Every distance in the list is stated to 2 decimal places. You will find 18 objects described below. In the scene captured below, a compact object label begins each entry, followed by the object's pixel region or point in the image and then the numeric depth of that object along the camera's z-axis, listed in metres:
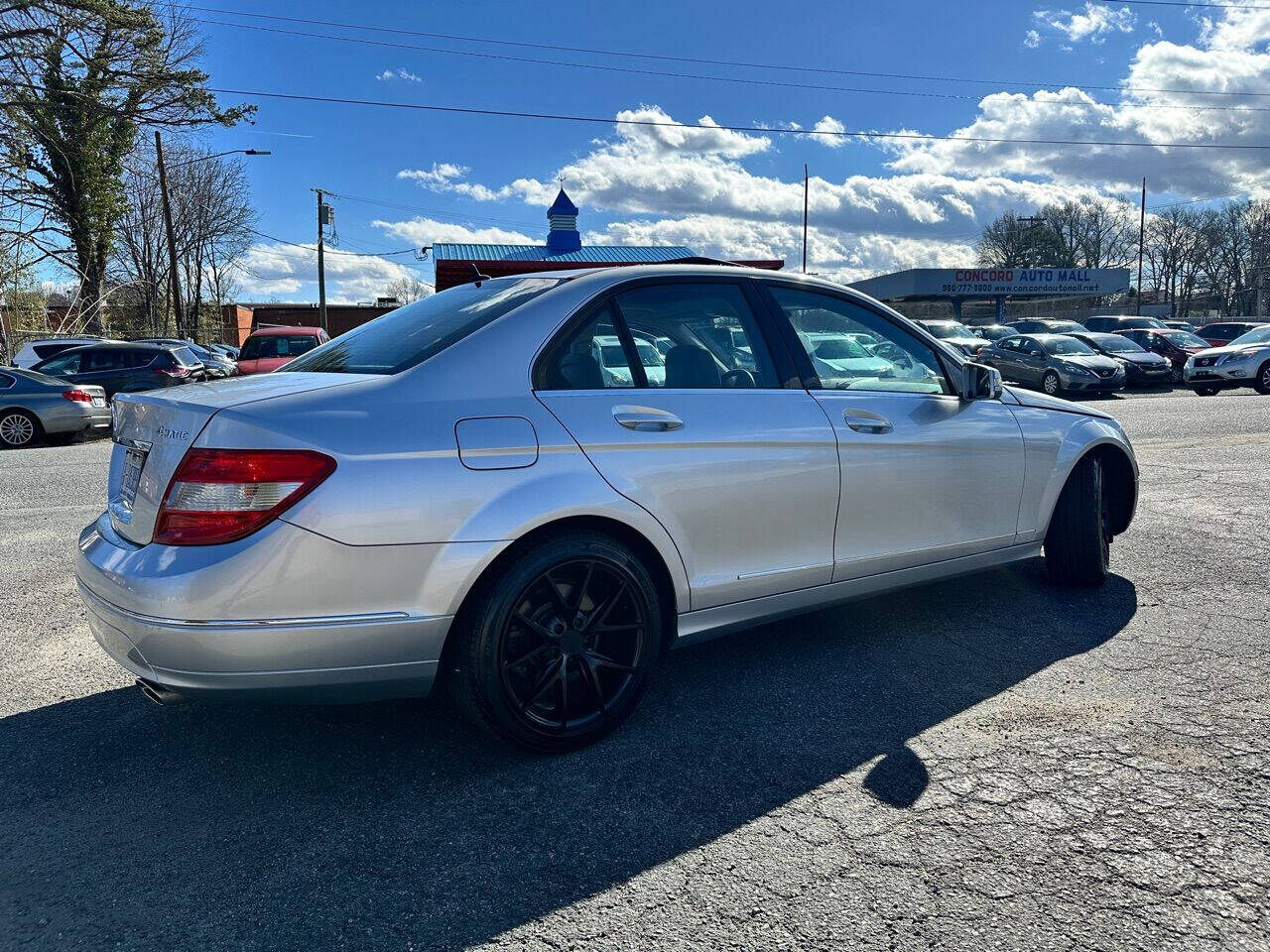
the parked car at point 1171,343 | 23.34
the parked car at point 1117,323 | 30.17
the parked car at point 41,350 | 18.58
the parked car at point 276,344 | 17.48
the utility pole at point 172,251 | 32.56
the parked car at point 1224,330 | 29.48
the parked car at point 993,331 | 31.98
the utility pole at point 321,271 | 44.78
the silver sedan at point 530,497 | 2.51
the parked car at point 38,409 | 13.08
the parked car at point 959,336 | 24.75
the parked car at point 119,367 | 16.11
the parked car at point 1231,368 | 19.08
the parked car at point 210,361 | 21.65
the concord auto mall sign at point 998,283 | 51.03
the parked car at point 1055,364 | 20.14
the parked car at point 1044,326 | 28.22
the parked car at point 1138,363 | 21.44
